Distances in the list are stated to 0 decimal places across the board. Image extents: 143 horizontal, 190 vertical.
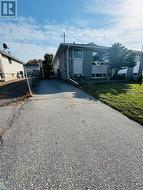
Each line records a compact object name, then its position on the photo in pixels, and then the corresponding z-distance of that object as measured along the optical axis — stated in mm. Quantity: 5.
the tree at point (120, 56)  12609
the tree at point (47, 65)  23877
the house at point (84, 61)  12609
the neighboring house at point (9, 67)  15256
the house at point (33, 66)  39814
